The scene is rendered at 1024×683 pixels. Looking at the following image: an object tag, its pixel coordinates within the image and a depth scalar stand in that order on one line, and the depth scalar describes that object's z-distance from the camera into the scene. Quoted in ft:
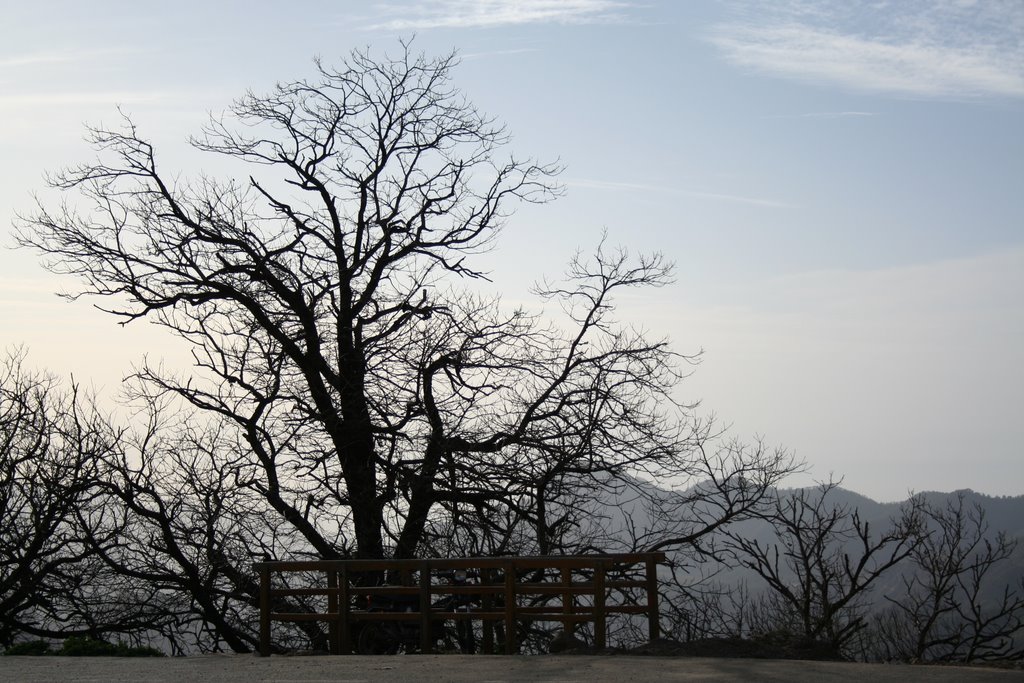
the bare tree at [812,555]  63.45
